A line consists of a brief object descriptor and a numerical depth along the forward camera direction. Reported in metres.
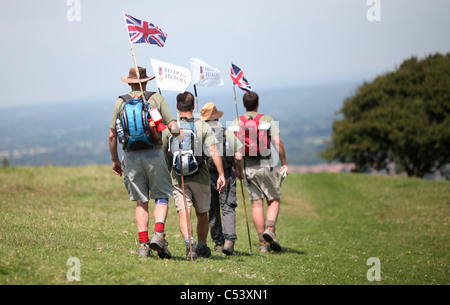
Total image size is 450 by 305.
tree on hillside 50.81
